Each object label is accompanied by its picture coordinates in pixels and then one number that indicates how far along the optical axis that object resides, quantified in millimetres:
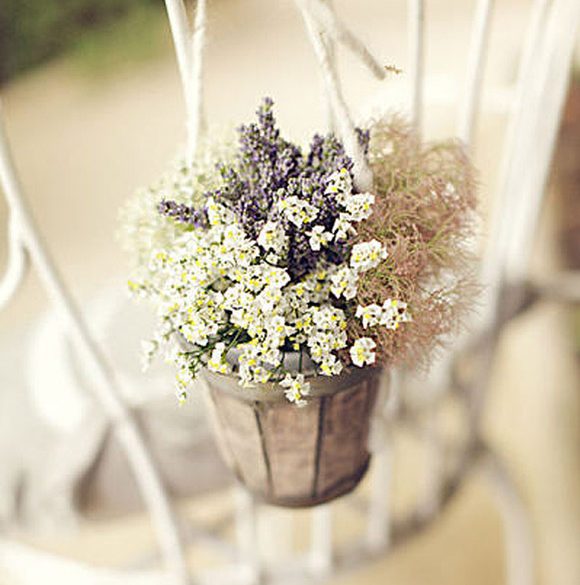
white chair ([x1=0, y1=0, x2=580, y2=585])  644
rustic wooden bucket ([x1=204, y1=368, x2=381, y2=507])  640
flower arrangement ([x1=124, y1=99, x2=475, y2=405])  575
